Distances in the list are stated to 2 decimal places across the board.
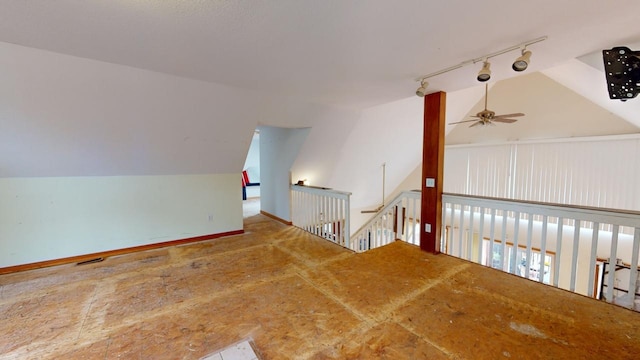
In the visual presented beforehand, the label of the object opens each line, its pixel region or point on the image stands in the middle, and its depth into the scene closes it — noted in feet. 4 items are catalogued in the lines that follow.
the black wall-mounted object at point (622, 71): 5.91
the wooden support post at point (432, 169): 10.18
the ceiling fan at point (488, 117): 12.32
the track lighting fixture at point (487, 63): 6.32
